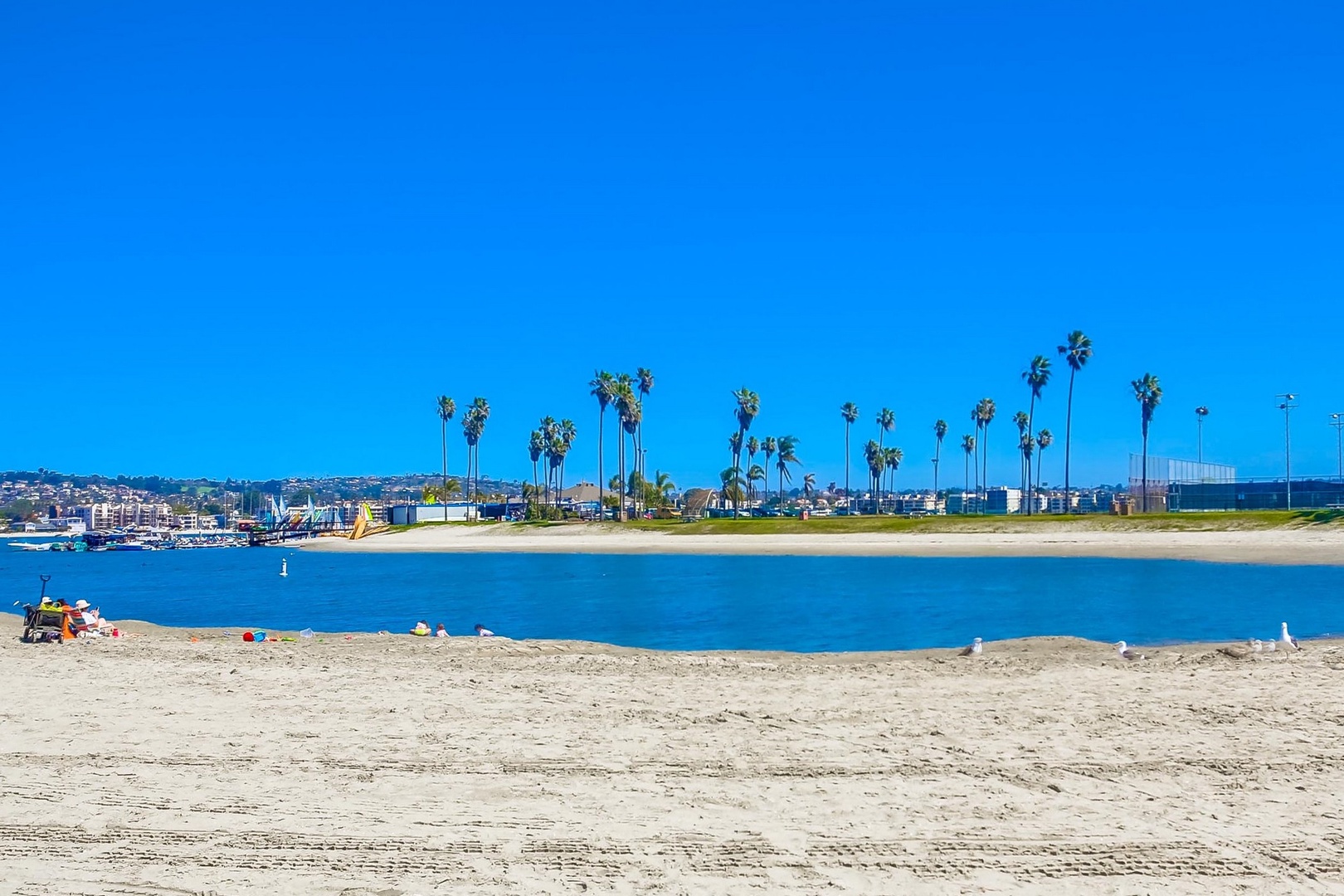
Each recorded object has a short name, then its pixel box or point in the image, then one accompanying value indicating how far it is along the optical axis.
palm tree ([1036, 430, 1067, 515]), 155.88
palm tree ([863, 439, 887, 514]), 147.12
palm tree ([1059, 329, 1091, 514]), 88.62
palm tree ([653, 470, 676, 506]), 135.50
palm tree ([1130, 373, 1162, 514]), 95.62
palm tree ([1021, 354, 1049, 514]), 97.75
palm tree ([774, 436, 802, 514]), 151.38
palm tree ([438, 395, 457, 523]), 137.62
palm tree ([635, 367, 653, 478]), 113.38
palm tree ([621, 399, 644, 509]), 109.34
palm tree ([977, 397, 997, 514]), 137.50
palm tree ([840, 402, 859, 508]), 133.38
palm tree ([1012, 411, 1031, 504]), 145.75
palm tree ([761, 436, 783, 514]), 155.38
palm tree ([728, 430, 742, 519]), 129.12
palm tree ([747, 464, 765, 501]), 137.12
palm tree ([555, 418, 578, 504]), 137.00
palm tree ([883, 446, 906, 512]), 154.38
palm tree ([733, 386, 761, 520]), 116.88
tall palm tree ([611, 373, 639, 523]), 107.62
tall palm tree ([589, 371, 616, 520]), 108.56
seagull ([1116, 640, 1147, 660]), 17.32
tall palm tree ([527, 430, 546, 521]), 144.50
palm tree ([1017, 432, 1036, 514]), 116.31
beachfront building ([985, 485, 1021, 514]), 157.88
